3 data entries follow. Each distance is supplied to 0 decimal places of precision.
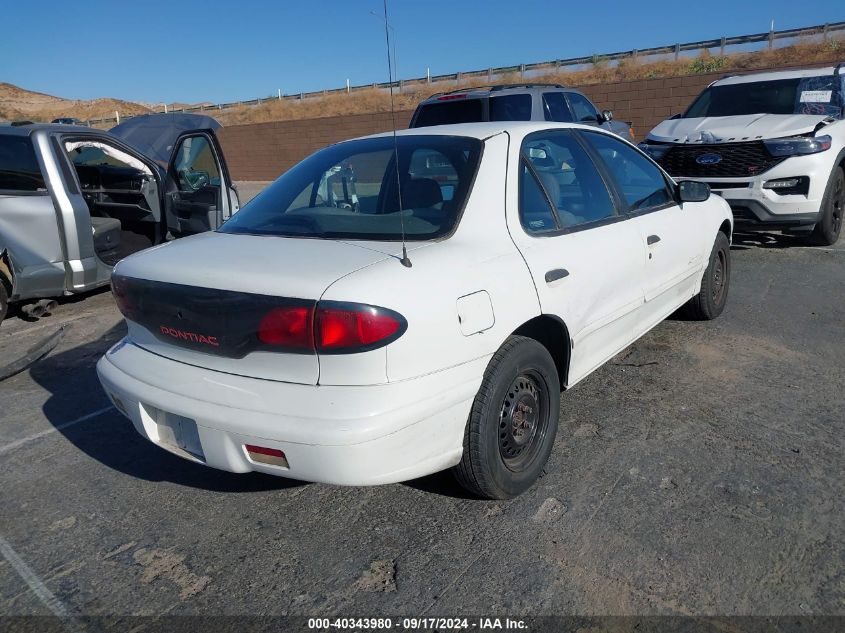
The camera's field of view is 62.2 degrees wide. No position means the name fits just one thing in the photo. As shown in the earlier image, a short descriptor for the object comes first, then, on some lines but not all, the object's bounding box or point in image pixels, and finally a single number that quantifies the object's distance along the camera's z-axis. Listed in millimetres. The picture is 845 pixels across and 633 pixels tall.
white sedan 2373
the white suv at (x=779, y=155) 7211
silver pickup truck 5707
